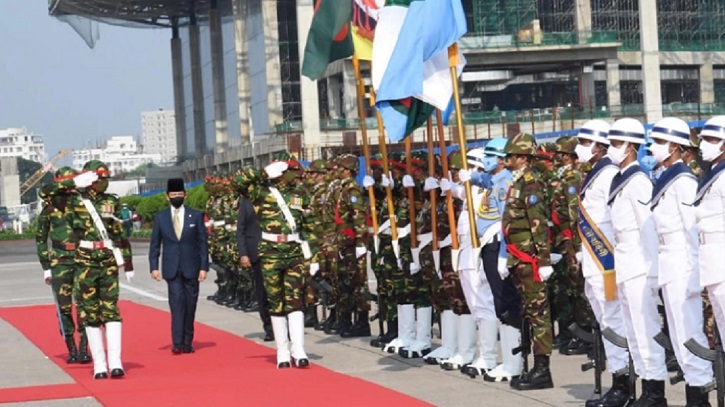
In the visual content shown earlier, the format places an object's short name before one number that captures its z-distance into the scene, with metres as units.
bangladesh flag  16.55
